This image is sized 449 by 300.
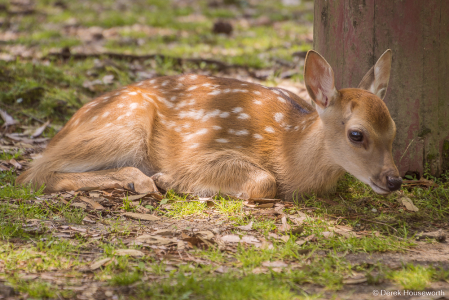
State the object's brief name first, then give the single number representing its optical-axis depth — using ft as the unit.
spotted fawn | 27.07
